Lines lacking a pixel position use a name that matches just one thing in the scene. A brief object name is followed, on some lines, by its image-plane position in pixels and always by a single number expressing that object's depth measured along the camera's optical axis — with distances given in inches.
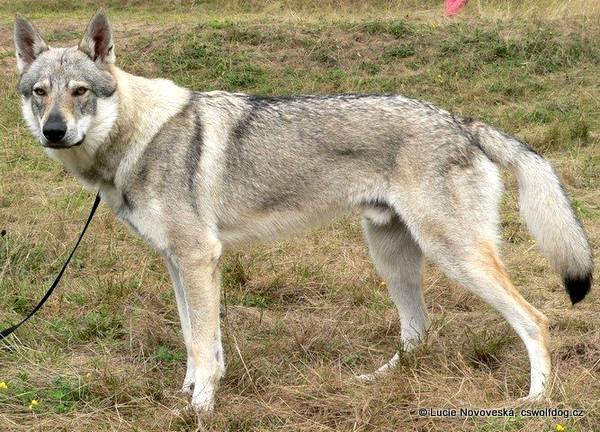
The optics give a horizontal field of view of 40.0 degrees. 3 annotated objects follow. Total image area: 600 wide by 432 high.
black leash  161.0
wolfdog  154.6
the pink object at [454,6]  578.2
